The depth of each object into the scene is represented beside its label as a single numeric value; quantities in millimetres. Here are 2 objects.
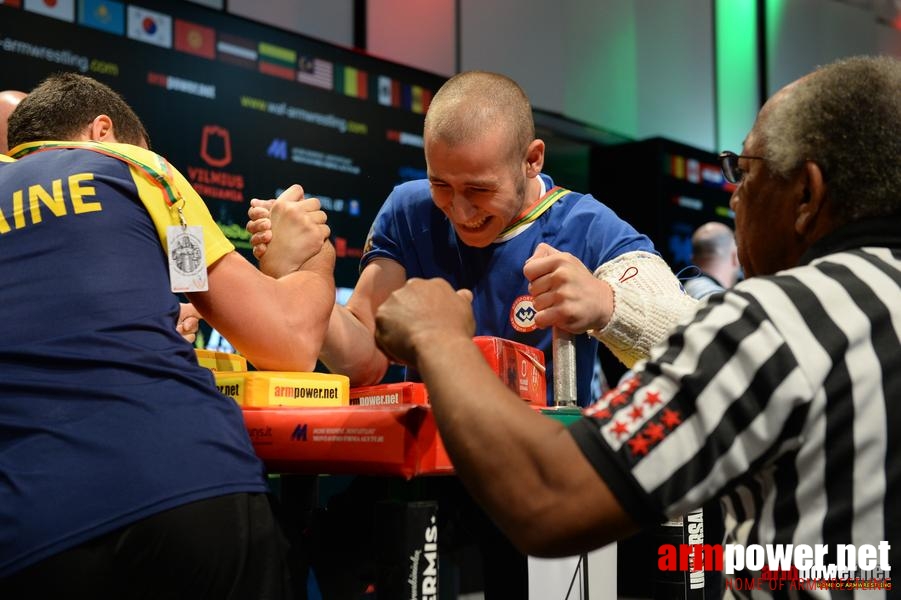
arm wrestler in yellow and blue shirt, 1354
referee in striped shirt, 1027
